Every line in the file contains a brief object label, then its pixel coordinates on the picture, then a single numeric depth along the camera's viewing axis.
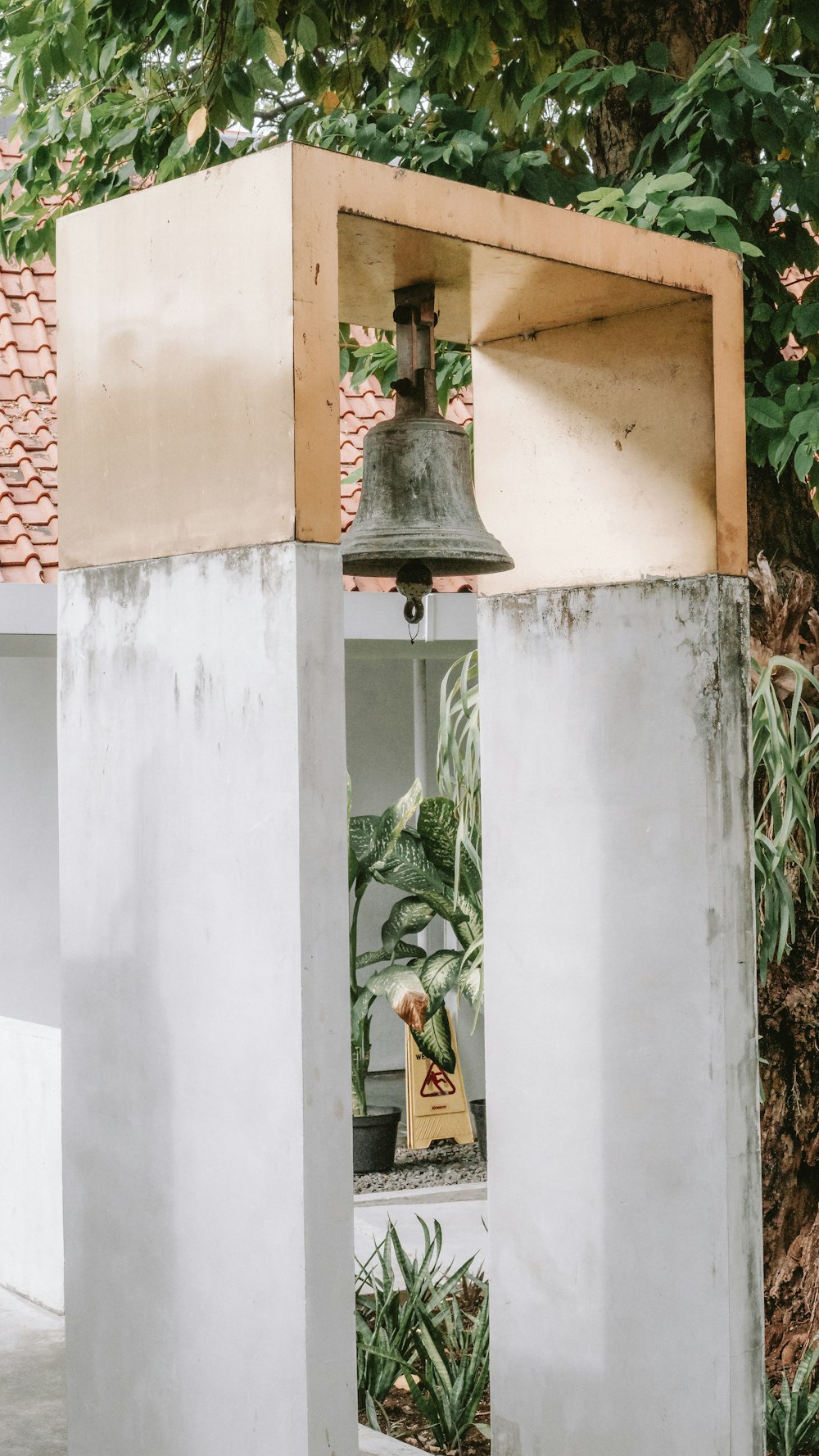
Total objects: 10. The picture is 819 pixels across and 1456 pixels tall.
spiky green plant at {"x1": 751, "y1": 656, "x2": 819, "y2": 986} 4.18
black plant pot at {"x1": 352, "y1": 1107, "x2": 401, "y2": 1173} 7.52
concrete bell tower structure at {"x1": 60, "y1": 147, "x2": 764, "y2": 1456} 2.41
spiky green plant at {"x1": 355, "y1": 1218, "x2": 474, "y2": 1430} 4.32
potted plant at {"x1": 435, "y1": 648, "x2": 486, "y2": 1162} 4.36
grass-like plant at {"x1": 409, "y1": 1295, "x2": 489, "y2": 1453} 4.10
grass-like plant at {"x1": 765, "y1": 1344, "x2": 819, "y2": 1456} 3.94
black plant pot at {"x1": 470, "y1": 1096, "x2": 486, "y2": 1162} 7.88
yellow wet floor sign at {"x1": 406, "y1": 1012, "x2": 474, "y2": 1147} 7.93
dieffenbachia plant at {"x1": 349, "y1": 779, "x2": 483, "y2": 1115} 7.01
